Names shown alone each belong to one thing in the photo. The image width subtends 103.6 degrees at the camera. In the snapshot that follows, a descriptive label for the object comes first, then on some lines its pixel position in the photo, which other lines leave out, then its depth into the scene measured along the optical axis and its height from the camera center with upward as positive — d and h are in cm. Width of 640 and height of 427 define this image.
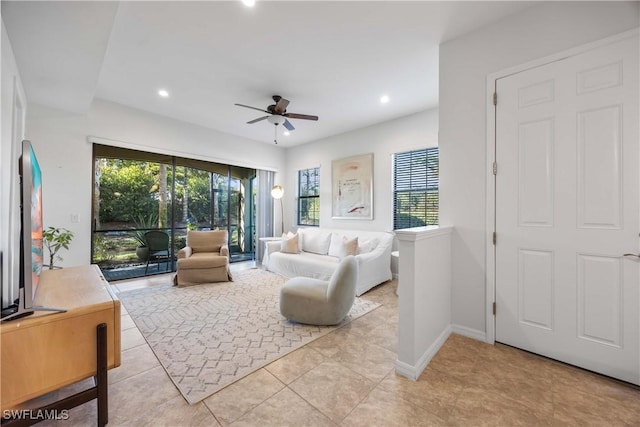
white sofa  378 -76
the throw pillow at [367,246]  422 -54
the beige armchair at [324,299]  249 -86
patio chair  454 -58
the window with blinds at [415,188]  413 +44
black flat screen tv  117 -16
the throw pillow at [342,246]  404 -55
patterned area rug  185 -115
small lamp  563 +49
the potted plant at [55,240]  330 -36
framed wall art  486 +54
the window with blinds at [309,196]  594 +42
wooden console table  115 -65
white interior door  172 +3
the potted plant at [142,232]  448 -33
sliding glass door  417 +19
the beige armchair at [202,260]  391 -74
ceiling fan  339 +142
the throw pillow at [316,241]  482 -54
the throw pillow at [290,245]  479 -60
